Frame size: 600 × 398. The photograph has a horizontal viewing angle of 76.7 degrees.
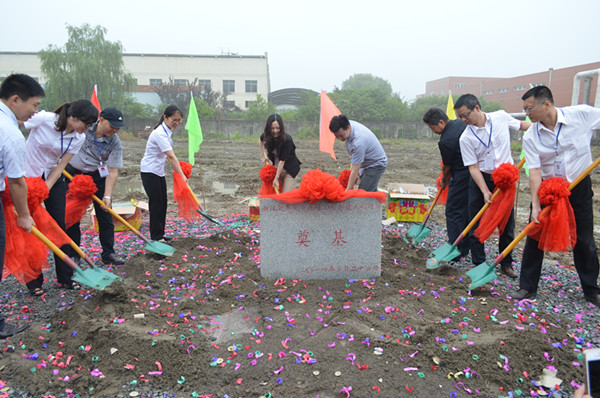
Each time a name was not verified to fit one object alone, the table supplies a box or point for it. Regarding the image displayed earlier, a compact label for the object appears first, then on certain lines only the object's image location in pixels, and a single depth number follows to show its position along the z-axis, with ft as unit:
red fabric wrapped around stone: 12.07
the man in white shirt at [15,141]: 9.05
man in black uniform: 15.48
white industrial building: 140.56
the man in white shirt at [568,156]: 11.13
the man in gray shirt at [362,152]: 15.39
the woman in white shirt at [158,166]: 15.75
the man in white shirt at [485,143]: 13.87
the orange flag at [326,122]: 20.61
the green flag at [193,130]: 21.83
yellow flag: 22.34
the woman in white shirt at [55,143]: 11.69
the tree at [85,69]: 92.84
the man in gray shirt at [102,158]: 14.03
